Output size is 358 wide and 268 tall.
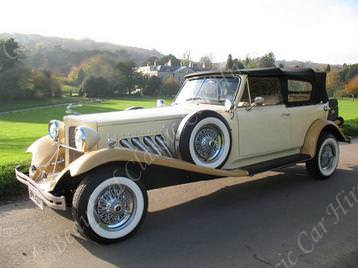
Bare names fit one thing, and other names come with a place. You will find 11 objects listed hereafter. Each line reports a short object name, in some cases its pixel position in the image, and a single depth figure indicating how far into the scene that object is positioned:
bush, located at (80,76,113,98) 70.94
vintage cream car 4.55
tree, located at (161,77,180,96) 51.31
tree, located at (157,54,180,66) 92.06
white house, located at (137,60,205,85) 57.66
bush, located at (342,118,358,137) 13.43
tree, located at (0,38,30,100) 64.38
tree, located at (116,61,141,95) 71.50
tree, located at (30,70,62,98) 69.81
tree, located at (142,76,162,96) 62.12
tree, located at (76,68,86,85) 78.70
